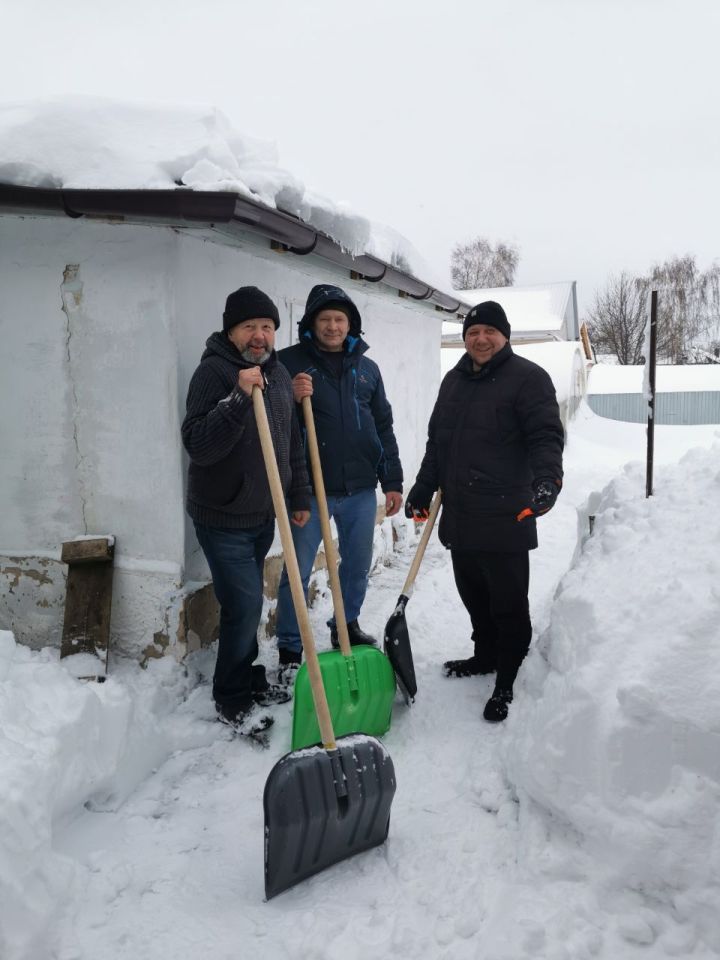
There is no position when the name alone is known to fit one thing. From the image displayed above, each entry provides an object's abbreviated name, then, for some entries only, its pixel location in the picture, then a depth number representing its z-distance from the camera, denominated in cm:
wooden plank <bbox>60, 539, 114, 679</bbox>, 313
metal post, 353
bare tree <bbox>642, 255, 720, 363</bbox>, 3981
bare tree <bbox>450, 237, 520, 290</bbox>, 4591
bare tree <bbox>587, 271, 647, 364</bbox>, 3744
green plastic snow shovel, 270
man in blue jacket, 331
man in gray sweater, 262
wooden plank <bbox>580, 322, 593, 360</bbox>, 2762
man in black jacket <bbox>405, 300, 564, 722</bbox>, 302
